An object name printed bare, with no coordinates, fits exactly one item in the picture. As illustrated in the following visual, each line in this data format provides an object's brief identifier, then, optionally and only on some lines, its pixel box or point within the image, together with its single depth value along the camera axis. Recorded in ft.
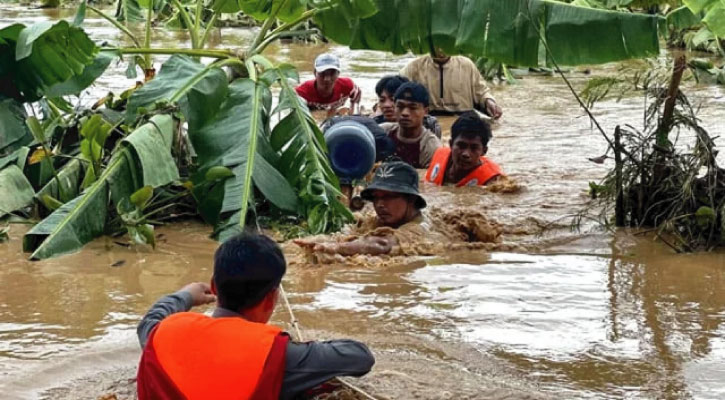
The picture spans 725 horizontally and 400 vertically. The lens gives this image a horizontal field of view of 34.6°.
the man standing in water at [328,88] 41.04
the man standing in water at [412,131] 33.09
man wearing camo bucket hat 24.48
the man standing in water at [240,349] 12.28
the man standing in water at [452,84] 43.37
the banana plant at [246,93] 24.57
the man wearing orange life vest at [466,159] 30.73
